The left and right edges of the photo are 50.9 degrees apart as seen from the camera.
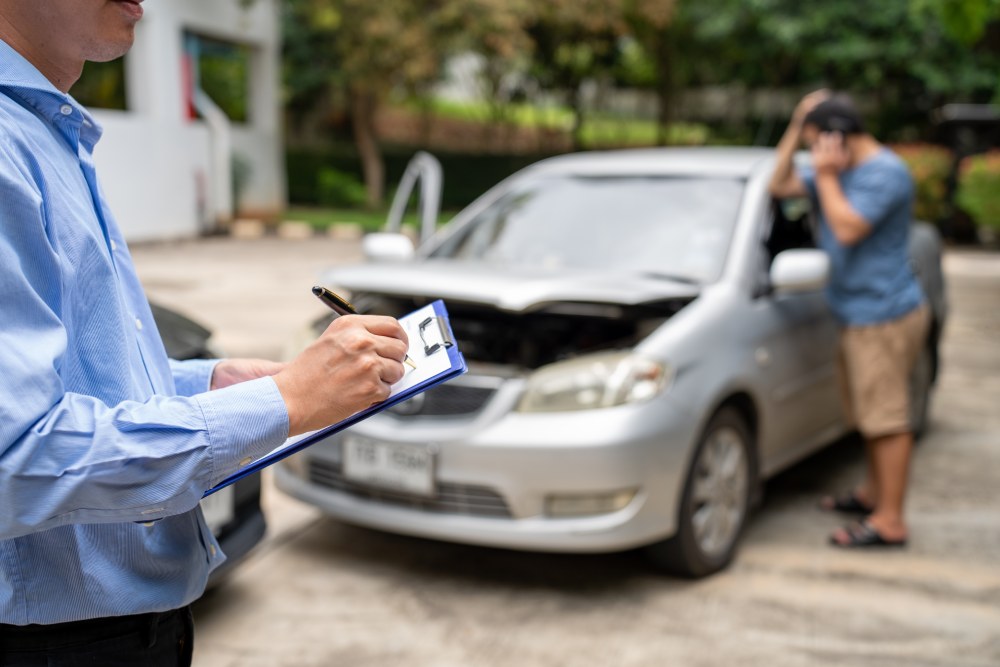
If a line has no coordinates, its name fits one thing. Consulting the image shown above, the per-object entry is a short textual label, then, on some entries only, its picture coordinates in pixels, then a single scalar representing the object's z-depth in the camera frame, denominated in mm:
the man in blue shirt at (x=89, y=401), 1154
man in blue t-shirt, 4297
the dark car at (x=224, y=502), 3387
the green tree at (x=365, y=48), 20828
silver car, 3654
